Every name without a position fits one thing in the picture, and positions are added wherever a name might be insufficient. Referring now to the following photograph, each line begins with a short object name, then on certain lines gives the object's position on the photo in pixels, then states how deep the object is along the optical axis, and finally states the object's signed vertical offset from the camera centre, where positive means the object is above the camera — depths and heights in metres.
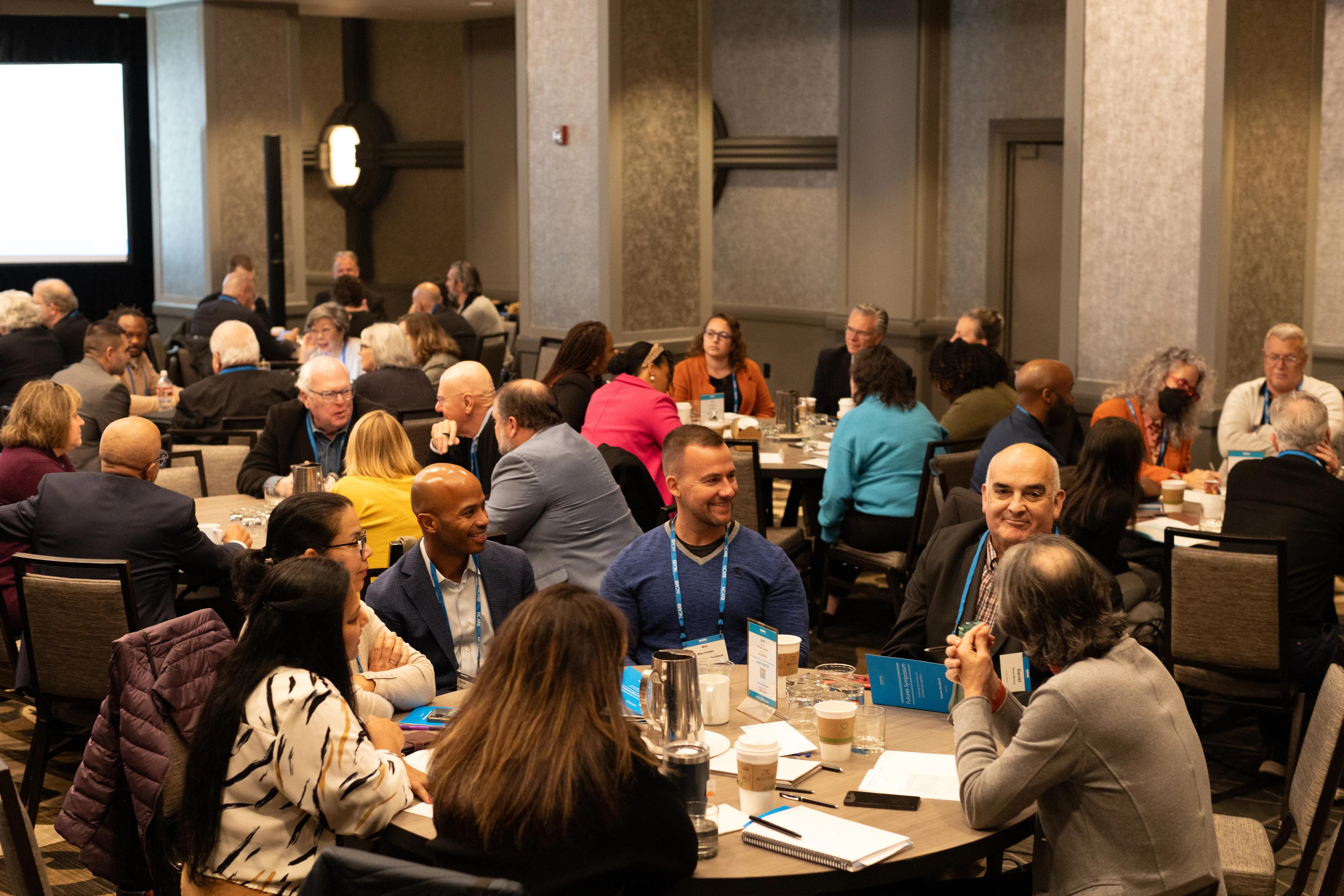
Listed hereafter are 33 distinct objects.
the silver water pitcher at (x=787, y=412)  6.85 -0.51
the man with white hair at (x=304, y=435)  5.30 -0.49
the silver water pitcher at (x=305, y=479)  4.63 -0.57
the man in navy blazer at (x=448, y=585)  3.25 -0.67
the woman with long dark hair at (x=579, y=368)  6.18 -0.26
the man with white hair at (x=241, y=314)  9.30 +0.00
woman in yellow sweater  4.20 -0.53
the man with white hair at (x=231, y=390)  6.37 -0.36
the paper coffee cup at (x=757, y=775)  2.43 -0.84
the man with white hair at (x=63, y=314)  8.45 +0.00
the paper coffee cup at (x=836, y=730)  2.66 -0.83
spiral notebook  2.24 -0.90
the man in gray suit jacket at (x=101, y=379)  6.25 -0.31
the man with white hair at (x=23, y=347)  7.75 -0.19
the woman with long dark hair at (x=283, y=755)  2.29 -0.76
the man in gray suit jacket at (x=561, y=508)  4.28 -0.63
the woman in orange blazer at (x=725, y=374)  7.31 -0.34
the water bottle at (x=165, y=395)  7.18 -0.43
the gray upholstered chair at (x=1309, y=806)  2.66 -1.01
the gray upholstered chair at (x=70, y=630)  3.77 -0.90
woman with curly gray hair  5.53 -0.40
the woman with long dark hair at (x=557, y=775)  1.95 -0.68
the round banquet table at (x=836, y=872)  2.21 -0.92
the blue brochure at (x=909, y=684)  2.95 -0.83
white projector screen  13.01 +1.51
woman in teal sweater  5.56 -0.59
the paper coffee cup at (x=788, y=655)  3.00 -0.77
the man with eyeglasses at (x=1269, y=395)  5.81 -0.37
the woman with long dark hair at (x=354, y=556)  2.97 -0.55
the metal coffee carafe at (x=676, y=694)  2.45 -0.70
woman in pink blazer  5.64 -0.45
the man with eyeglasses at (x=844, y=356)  7.58 -0.25
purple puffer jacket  2.69 -0.90
